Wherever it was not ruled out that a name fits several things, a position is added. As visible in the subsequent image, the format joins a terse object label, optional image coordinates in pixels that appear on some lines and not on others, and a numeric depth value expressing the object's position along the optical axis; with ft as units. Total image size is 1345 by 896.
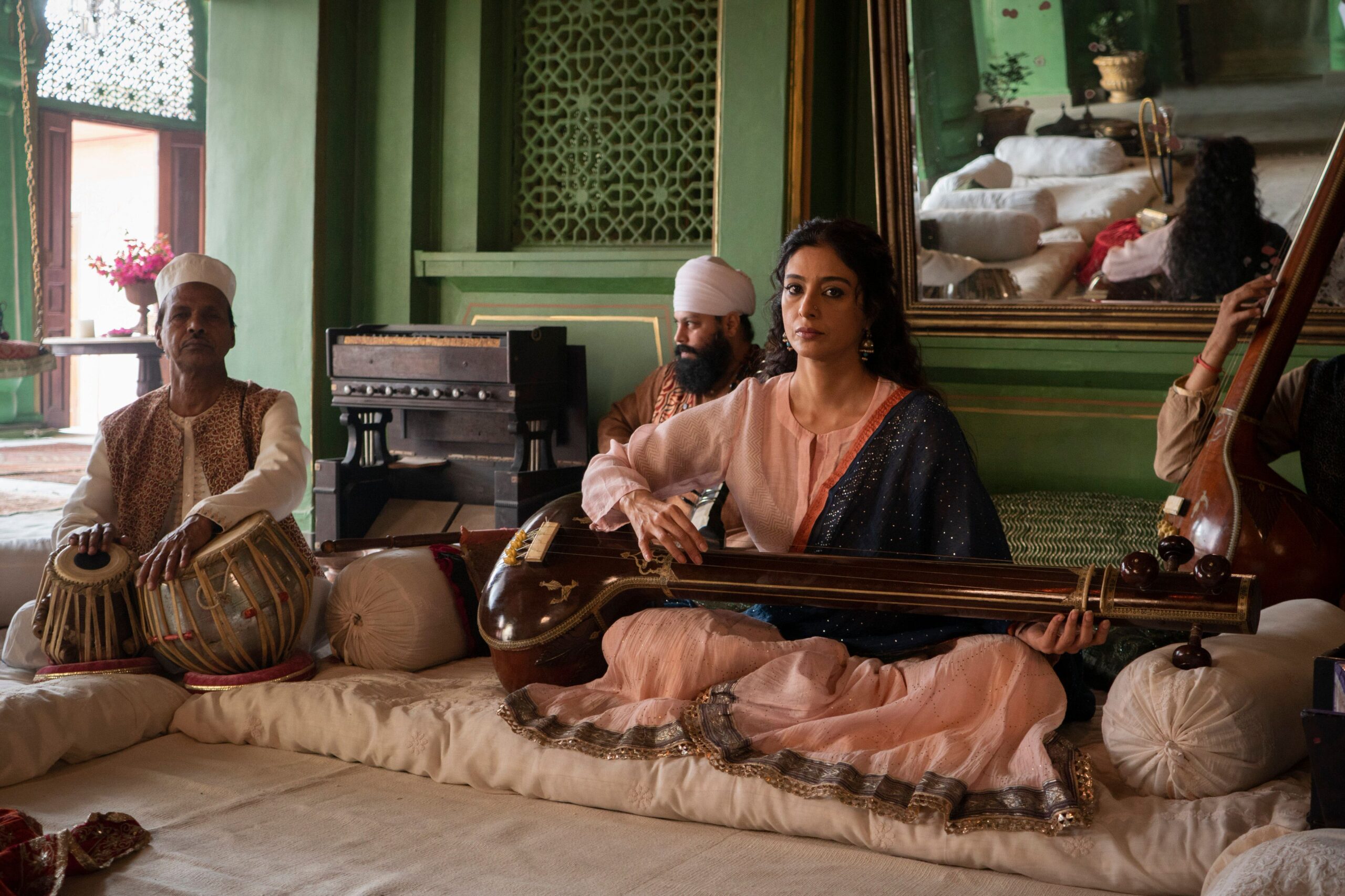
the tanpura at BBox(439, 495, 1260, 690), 7.34
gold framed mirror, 13.00
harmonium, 15.93
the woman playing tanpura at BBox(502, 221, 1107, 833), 7.68
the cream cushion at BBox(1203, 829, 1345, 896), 5.21
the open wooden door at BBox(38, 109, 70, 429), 34.81
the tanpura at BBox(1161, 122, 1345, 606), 9.78
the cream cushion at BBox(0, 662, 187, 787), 8.67
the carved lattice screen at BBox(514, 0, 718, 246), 17.21
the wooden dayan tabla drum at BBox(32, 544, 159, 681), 10.17
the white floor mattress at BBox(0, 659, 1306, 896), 7.00
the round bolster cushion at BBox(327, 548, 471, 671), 10.84
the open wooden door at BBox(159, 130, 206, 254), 38.40
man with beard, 14.88
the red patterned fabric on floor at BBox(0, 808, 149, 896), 6.82
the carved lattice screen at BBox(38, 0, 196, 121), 33.37
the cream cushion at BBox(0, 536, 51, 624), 12.89
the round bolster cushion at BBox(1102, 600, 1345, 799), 7.50
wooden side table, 29.14
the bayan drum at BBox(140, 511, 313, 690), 10.00
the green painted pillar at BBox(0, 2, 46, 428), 31.96
